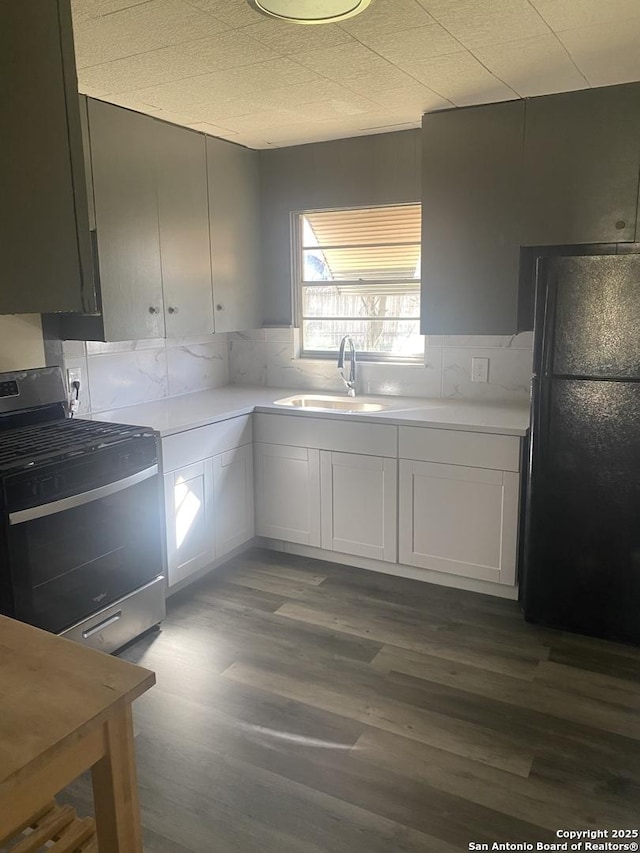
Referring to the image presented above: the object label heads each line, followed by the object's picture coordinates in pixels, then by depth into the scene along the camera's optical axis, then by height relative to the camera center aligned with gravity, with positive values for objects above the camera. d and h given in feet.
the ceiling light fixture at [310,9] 6.11 +2.73
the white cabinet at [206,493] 10.35 -3.04
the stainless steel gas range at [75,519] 7.51 -2.54
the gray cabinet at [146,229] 9.82 +1.26
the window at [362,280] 12.51 +0.50
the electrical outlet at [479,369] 11.98 -1.16
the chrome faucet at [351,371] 12.61 -1.24
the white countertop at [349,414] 10.26 -1.75
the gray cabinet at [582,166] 9.30 +1.93
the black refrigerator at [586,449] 8.61 -1.94
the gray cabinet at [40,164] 3.97 +0.89
